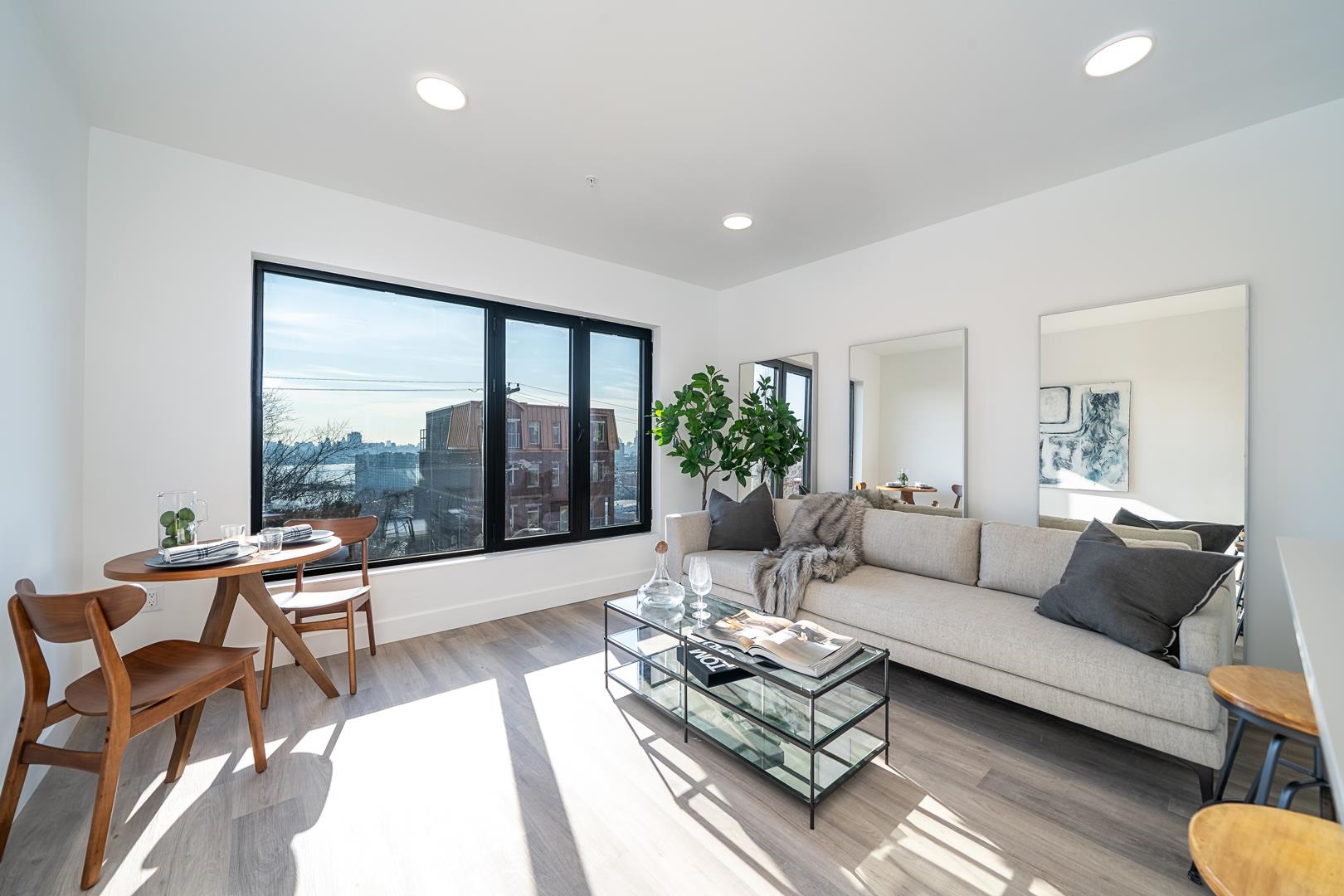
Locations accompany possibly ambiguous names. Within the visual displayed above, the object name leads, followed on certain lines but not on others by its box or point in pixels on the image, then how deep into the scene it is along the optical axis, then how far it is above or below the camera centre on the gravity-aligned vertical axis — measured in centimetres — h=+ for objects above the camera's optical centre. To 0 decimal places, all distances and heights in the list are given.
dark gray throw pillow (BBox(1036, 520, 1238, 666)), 192 -54
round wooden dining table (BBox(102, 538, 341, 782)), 191 -64
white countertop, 44 -24
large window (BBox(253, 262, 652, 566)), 300 +20
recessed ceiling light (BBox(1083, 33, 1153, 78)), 184 +144
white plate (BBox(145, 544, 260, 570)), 198 -46
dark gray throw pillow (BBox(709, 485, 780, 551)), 360 -54
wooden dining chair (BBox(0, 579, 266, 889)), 145 -77
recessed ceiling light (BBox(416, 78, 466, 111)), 208 +143
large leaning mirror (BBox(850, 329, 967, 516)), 326 +20
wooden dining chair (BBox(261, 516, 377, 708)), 250 -78
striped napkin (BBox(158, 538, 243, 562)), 200 -43
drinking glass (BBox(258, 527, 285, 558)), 227 -42
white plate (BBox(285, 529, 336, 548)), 245 -45
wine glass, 235 -60
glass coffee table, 177 -100
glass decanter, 241 -67
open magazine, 180 -72
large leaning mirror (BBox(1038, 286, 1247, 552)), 238 +18
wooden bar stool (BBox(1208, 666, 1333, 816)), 132 -67
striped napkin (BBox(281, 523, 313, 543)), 247 -43
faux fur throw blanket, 289 -60
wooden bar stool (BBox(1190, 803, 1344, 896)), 79 -64
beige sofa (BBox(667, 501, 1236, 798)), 179 -76
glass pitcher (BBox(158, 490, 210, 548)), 212 -31
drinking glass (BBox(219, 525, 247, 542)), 234 -40
